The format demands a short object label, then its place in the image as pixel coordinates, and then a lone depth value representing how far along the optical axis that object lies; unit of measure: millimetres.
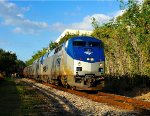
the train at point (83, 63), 20781
